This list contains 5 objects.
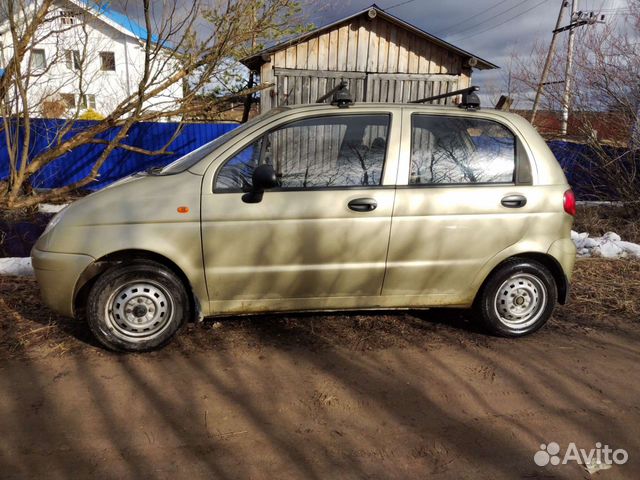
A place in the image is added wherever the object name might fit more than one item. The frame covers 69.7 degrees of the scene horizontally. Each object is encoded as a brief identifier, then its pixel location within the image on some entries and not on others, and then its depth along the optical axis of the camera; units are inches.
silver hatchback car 128.1
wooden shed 364.8
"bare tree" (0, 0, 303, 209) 253.6
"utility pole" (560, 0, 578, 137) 348.2
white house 269.9
